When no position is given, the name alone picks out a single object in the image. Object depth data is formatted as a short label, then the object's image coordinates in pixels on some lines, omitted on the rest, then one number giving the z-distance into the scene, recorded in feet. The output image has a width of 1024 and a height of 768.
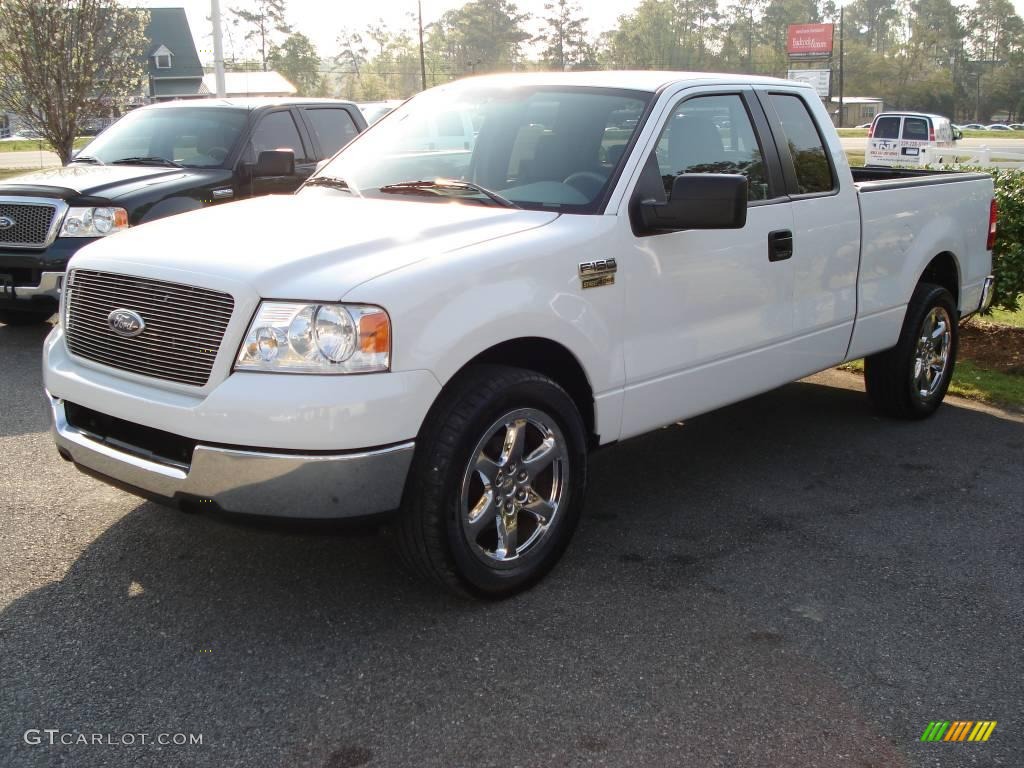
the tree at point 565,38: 355.97
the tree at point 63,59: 57.98
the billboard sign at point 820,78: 202.78
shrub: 27.96
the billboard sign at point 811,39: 255.50
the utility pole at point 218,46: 69.41
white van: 92.38
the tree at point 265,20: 352.69
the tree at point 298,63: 329.52
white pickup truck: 10.71
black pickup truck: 25.61
